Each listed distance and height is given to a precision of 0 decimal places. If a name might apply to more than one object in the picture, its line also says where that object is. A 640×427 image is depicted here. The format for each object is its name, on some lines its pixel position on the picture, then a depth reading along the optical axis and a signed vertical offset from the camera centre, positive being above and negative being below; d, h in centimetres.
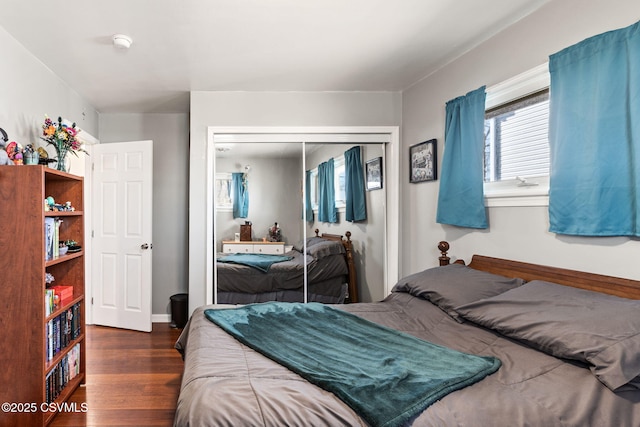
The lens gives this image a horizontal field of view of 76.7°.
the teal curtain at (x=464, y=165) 286 +36
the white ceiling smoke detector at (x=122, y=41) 272 +119
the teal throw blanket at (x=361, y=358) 133 -60
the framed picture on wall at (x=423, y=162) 351 +46
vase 289 +39
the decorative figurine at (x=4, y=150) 233 +38
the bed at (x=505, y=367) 128 -61
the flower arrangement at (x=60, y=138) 285 +55
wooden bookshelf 230 -45
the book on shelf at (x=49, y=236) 253 -13
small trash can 438 -105
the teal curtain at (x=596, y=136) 186 +38
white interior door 435 -20
